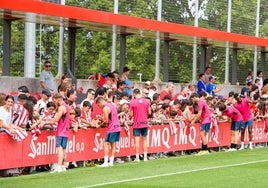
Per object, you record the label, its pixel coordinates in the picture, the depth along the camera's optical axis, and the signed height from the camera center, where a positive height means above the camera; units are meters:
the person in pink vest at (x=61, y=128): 18.84 -1.60
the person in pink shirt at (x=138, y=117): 22.36 -1.54
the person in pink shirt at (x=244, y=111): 28.19 -1.66
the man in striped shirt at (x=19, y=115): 18.45 -1.28
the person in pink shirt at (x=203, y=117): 25.51 -1.72
